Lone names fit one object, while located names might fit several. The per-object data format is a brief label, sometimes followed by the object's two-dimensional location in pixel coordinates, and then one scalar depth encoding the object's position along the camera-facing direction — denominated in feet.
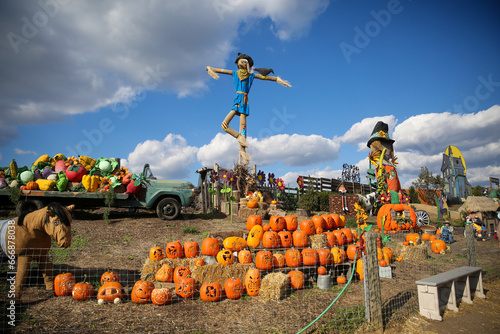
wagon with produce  30.68
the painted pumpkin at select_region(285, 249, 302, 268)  15.74
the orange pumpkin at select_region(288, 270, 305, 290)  15.07
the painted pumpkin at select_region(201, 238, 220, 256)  16.26
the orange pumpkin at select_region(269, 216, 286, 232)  19.11
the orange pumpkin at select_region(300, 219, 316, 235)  19.04
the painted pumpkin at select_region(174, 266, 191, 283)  14.92
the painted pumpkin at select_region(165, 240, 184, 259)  17.26
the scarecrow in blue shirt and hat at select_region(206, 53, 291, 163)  42.88
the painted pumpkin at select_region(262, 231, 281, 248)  16.98
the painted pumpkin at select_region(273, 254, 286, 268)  15.67
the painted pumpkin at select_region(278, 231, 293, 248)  17.39
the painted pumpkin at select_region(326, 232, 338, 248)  18.03
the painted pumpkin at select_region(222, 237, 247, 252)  16.56
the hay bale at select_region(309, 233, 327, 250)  17.71
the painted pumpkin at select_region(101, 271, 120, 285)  14.65
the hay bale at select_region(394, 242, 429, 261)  22.51
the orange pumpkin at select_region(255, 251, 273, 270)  15.31
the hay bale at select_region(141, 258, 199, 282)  16.51
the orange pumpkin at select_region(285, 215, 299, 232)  19.89
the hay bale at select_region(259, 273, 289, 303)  13.69
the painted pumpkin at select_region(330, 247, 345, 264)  16.90
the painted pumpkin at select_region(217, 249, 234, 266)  15.55
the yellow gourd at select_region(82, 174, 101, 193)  31.86
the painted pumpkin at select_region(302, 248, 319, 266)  15.90
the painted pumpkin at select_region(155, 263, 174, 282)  15.53
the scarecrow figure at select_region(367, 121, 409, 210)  36.81
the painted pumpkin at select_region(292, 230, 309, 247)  17.39
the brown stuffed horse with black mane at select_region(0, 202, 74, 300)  13.34
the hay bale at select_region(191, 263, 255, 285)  14.96
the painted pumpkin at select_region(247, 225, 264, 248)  17.29
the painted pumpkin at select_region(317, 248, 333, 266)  16.31
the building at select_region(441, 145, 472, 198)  69.92
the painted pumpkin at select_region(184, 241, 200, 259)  17.30
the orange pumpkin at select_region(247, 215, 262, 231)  21.18
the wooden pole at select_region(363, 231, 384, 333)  11.24
